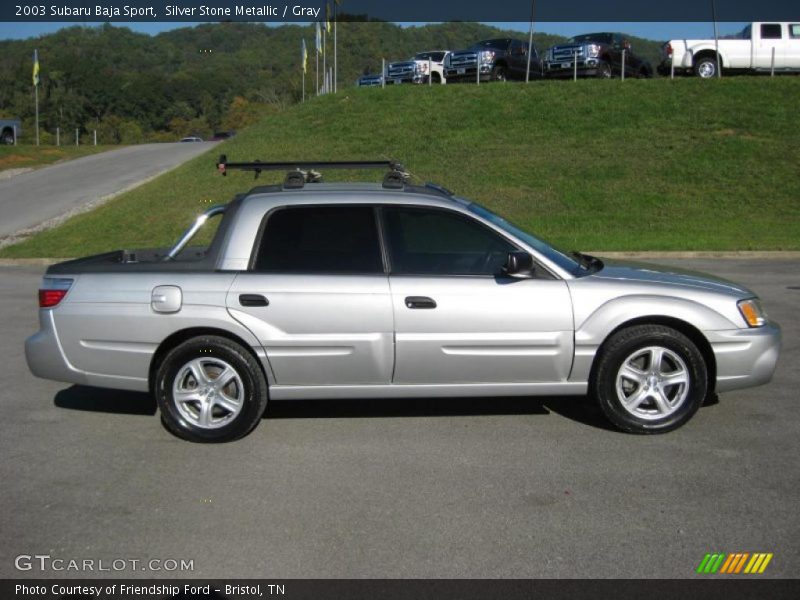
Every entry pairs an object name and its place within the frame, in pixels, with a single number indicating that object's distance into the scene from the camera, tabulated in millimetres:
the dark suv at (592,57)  32094
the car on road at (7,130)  46500
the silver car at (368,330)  5941
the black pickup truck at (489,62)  33062
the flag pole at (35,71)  45566
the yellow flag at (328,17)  38469
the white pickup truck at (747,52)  30750
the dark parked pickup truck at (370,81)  37197
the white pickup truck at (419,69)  35125
